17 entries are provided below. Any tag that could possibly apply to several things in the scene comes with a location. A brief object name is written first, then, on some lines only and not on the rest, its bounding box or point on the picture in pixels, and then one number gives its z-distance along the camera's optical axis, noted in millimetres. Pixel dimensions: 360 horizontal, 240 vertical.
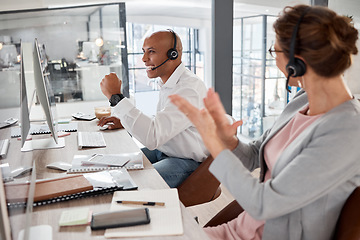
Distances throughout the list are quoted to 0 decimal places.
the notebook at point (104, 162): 1613
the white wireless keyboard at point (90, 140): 1978
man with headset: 1969
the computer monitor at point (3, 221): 782
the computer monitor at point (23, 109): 1463
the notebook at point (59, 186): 1305
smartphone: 1121
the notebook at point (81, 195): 1290
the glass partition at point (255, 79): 3676
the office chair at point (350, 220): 1070
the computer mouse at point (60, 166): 1633
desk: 1088
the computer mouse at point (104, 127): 2338
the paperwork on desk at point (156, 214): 1090
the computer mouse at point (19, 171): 1153
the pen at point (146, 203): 1262
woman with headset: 1075
